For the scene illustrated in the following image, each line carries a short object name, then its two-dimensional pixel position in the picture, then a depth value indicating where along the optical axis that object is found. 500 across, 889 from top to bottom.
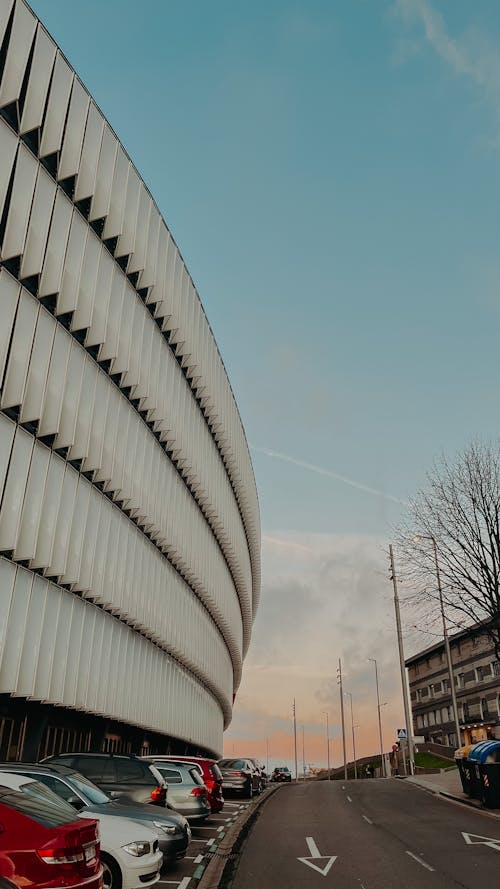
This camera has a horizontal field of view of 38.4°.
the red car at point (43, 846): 5.87
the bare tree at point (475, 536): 23.91
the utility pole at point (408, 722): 37.39
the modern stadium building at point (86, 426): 17.81
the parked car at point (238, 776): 26.72
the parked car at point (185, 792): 13.89
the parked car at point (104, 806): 9.05
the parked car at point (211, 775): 17.19
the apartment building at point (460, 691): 58.44
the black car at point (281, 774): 54.91
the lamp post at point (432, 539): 25.58
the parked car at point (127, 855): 8.23
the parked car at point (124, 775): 11.74
